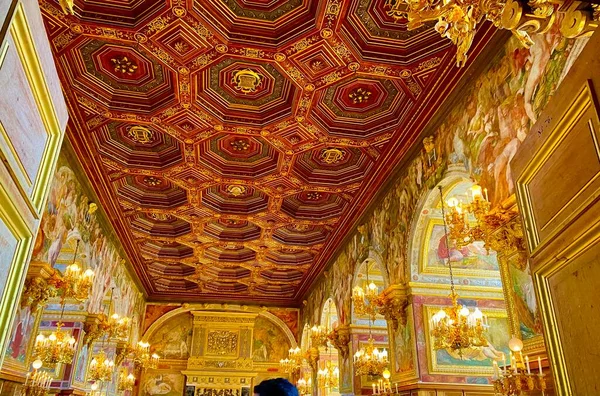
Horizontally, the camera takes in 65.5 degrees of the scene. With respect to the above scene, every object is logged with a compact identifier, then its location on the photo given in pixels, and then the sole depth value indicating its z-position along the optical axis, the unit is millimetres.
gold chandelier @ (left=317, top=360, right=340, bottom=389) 15977
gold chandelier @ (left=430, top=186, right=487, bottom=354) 7102
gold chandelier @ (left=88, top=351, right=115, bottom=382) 13047
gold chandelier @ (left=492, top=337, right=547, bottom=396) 5238
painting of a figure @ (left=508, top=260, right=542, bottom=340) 5480
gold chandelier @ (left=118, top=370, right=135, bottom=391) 18203
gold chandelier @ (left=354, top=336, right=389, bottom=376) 10656
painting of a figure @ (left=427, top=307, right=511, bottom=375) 8516
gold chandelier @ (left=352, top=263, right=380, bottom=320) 9887
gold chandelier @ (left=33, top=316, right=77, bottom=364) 9539
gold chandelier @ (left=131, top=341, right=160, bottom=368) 18594
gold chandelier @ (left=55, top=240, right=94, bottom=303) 8822
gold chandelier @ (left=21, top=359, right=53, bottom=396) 8891
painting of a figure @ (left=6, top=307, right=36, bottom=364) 8195
